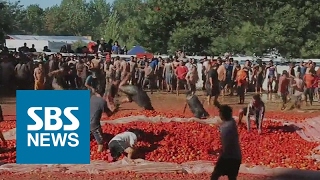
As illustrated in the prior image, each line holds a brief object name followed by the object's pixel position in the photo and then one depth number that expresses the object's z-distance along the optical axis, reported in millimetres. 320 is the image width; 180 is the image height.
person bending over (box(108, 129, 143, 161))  13219
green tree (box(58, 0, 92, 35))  114000
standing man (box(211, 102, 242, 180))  9406
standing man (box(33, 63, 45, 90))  22094
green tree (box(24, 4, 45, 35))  114750
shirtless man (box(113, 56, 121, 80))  26150
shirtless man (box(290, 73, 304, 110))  24156
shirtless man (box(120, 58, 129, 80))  25781
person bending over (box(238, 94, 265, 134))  16469
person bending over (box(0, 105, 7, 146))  14266
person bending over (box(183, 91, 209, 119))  18484
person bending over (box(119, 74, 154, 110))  20453
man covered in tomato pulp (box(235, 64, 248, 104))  25531
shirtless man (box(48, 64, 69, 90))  24461
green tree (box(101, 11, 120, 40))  99562
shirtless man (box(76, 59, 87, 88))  26041
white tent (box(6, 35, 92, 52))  55394
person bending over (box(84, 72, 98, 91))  23797
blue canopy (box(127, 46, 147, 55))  37438
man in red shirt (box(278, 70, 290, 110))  24531
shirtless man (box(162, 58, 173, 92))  27891
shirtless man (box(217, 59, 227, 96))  26109
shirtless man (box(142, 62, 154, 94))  28047
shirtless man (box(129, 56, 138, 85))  27153
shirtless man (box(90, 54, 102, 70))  26305
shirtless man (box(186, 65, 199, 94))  26608
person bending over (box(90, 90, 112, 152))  13609
